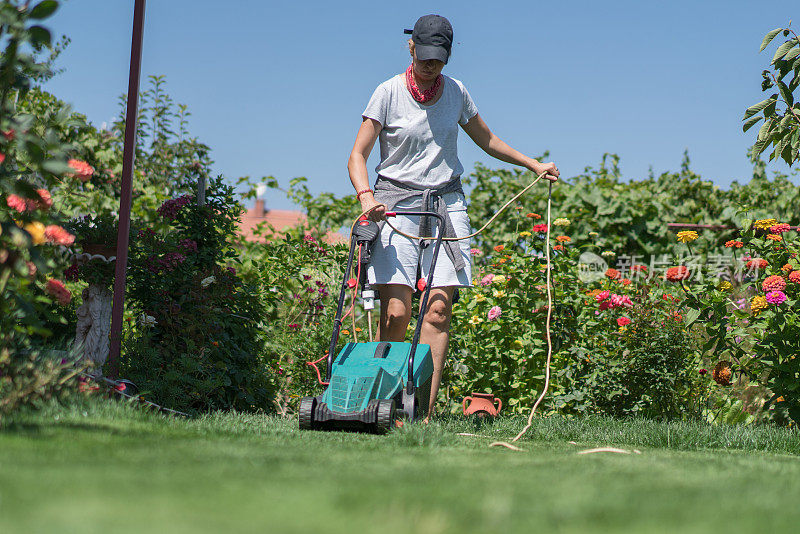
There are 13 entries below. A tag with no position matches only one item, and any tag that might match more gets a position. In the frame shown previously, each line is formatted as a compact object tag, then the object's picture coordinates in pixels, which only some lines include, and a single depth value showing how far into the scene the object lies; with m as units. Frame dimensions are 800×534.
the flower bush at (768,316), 8.56
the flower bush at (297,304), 11.38
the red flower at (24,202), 6.22
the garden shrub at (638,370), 9.85
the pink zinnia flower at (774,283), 8.48
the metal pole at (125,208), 8.14
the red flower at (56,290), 6.97
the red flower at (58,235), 6.38
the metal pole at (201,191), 9.98
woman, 8.38
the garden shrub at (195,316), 8.51
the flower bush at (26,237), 5.23
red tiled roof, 56.55
